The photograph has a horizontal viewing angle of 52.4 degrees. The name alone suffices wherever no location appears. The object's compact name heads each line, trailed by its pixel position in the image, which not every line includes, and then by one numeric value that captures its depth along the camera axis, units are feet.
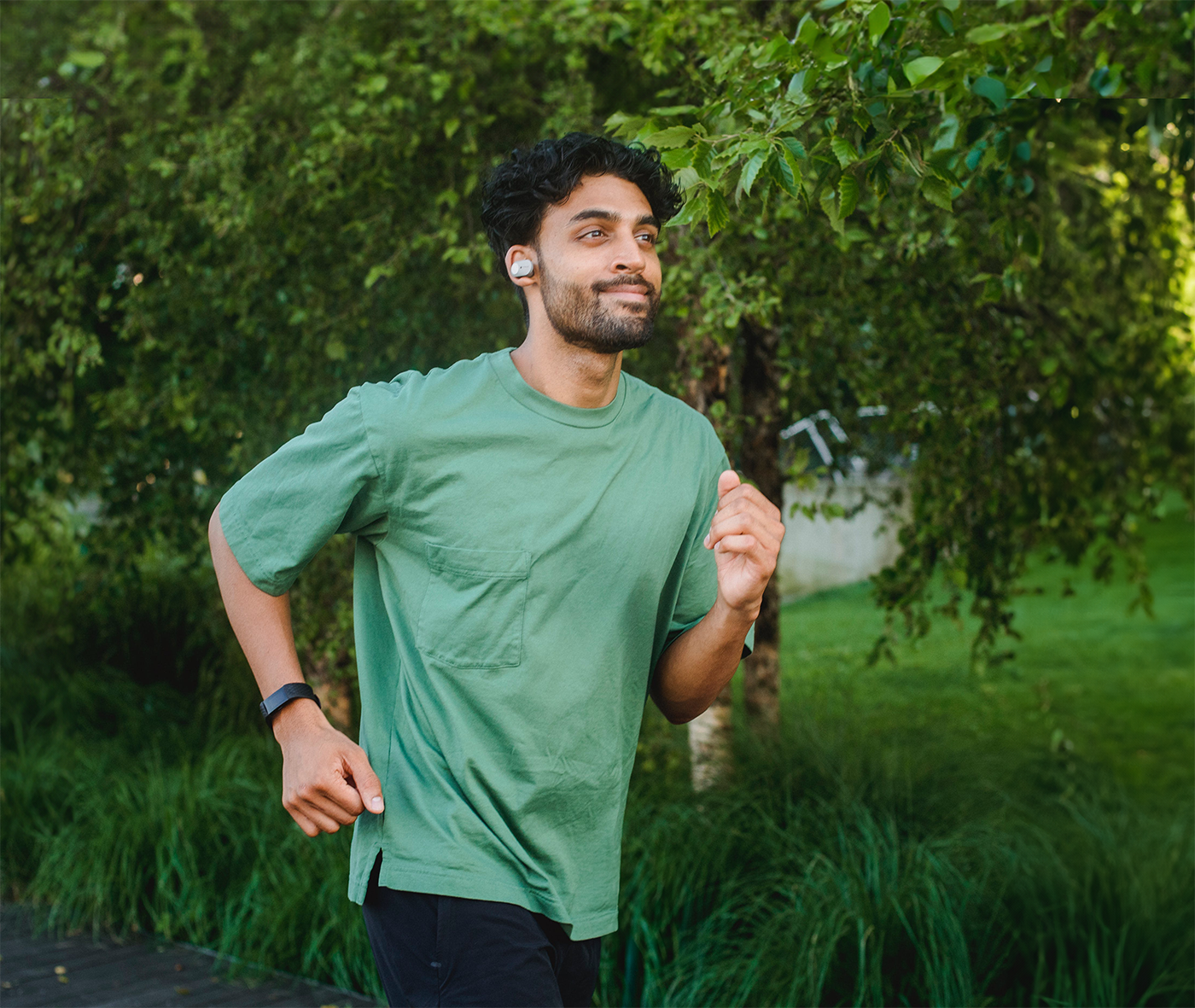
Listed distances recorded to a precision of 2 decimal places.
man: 6.78
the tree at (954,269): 8.08
